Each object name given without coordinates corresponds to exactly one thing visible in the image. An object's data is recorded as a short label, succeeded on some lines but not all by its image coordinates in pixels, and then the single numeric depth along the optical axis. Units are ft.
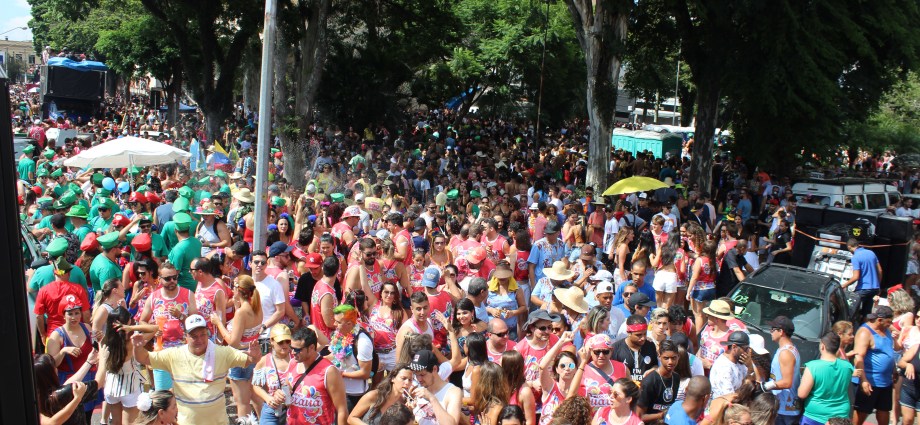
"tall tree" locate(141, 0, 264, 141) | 88.17
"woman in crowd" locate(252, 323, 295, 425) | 19.34
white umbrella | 44.34
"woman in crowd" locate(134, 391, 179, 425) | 16.12
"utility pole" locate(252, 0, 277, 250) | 33.99
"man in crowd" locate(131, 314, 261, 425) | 19.36
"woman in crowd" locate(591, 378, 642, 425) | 17.78
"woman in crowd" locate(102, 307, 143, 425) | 19.61
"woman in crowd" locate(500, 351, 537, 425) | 18.97
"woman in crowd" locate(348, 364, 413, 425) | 17.84
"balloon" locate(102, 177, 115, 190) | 43.64
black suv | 28.76
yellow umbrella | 47.39
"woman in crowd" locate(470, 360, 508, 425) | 18.31
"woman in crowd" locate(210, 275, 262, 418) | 22.38
